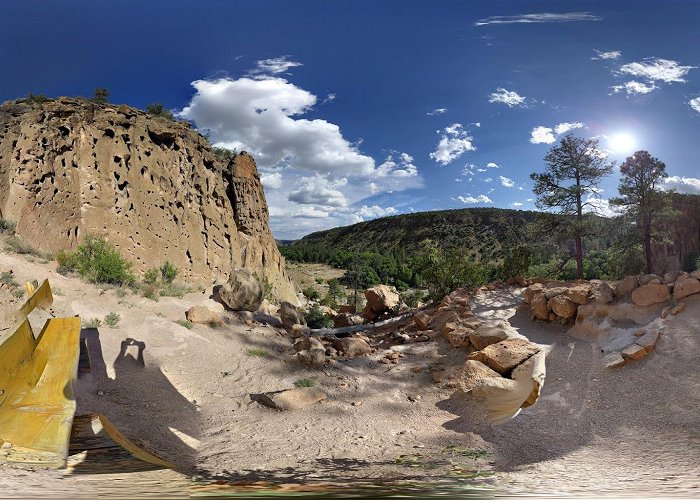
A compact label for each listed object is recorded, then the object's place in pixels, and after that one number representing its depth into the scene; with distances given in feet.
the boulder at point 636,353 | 26.55
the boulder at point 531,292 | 40.59
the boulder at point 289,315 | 48.83
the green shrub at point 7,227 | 45.96
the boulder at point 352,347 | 37.14
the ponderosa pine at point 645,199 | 56.13
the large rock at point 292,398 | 25.75
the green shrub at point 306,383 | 29.01
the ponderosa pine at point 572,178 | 56.08
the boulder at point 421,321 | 44.26
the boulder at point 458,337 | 35.99
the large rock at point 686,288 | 29.91
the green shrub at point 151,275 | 52.63
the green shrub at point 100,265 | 41.78
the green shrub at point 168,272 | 55.90
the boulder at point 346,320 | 60.03
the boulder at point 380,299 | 64.28
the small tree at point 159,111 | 70.22
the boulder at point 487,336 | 33.71
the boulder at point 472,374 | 28.12
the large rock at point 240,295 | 47.44
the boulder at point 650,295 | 31.24
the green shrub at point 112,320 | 33.00
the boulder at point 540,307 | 37.55
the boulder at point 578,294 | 35.17
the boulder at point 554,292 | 37.63
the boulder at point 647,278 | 32.60
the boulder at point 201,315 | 39.65
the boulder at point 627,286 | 33.37
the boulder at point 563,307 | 35.53
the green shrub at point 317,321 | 57.77
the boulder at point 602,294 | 33.58
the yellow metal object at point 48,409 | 12.10
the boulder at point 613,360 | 26.68
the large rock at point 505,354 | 29.60
